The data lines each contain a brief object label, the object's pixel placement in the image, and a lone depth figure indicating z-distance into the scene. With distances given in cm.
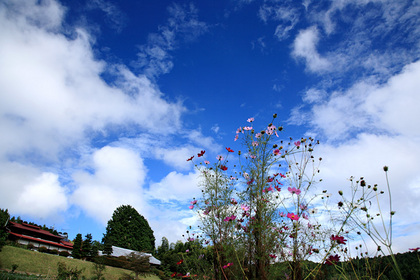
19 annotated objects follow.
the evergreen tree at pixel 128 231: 3634
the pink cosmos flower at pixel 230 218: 347
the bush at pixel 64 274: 990
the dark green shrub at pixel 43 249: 2575
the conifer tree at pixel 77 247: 2873
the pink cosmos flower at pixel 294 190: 281
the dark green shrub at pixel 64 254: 2614
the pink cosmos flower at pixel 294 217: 251
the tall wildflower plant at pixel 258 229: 302
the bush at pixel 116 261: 2588
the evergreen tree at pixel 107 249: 2861
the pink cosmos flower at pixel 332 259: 270
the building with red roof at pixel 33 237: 2794
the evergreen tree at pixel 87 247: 2911
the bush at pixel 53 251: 2742
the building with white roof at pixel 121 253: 3066
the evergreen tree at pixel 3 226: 1625
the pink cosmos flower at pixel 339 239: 239
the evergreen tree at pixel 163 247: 3853
